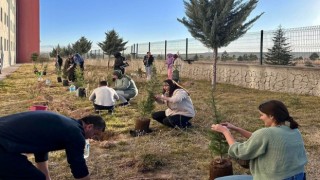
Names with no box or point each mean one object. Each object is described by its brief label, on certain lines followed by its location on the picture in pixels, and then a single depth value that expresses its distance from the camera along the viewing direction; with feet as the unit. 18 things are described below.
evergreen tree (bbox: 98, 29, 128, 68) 84.19
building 139.63
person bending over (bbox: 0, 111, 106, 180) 7.19
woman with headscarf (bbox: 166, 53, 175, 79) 43.35
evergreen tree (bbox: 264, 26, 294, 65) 37.23
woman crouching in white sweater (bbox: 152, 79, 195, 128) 16.94
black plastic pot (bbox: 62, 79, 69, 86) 40.38
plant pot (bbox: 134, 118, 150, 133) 17.54
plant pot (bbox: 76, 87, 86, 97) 29.83
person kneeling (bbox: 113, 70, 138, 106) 25.55
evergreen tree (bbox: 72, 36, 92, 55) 104.95
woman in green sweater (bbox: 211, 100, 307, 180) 7.44
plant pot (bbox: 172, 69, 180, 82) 41.24
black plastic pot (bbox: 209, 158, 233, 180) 10.94
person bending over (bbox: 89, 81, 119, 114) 21.88
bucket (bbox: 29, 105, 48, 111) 15.67
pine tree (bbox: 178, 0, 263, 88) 35.73
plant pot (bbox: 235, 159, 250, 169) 9.49
